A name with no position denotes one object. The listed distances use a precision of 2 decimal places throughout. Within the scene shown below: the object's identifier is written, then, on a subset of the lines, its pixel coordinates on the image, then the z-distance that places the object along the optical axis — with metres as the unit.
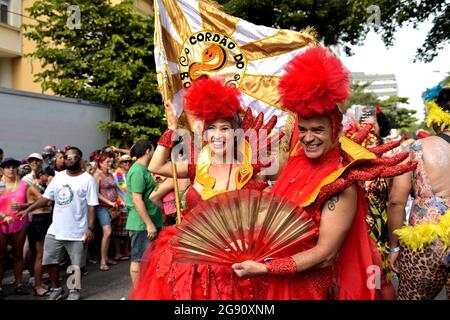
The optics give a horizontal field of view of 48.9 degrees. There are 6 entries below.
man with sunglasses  5.63
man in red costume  2.14
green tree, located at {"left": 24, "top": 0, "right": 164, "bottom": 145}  13.76
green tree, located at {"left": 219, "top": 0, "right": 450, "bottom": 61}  11.22
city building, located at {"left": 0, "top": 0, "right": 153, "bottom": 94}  18.89
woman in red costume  2.42
